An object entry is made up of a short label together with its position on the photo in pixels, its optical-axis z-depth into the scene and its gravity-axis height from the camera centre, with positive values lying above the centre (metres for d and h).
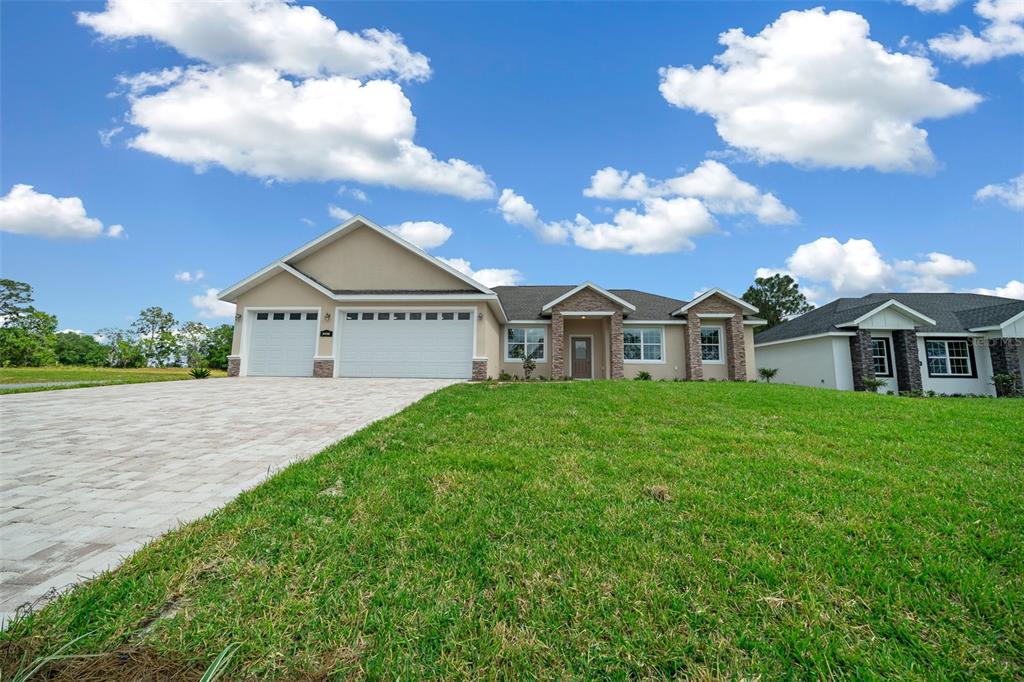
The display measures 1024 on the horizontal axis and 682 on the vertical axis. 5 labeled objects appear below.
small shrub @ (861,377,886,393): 16.58 -0.43
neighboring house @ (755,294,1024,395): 17.52 +1.15
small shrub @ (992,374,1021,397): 17.11 -0.50
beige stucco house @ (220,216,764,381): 15.46 +2.09
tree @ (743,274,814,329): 38.94 +7.22
